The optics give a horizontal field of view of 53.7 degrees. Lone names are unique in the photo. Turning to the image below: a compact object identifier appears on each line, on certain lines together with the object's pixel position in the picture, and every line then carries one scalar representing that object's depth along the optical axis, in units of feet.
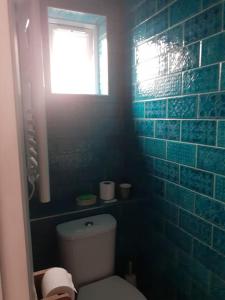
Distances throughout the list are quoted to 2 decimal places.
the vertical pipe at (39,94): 1.15
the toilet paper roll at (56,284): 2.84
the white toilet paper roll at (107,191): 5.52
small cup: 5.65
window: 5.58
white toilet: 4.32
